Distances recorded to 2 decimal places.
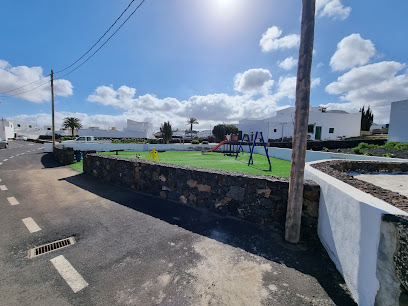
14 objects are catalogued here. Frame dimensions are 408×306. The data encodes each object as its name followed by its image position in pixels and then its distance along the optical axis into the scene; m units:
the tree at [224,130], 44.94
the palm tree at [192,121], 60.59
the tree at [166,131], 31.76
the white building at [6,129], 48.47
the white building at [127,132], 49.53
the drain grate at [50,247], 3.03
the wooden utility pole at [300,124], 3.13
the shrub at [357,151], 12.43
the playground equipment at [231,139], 19.11
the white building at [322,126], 33.28
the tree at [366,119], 43.03
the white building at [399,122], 16.78
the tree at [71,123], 49.94
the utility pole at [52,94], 17.28
